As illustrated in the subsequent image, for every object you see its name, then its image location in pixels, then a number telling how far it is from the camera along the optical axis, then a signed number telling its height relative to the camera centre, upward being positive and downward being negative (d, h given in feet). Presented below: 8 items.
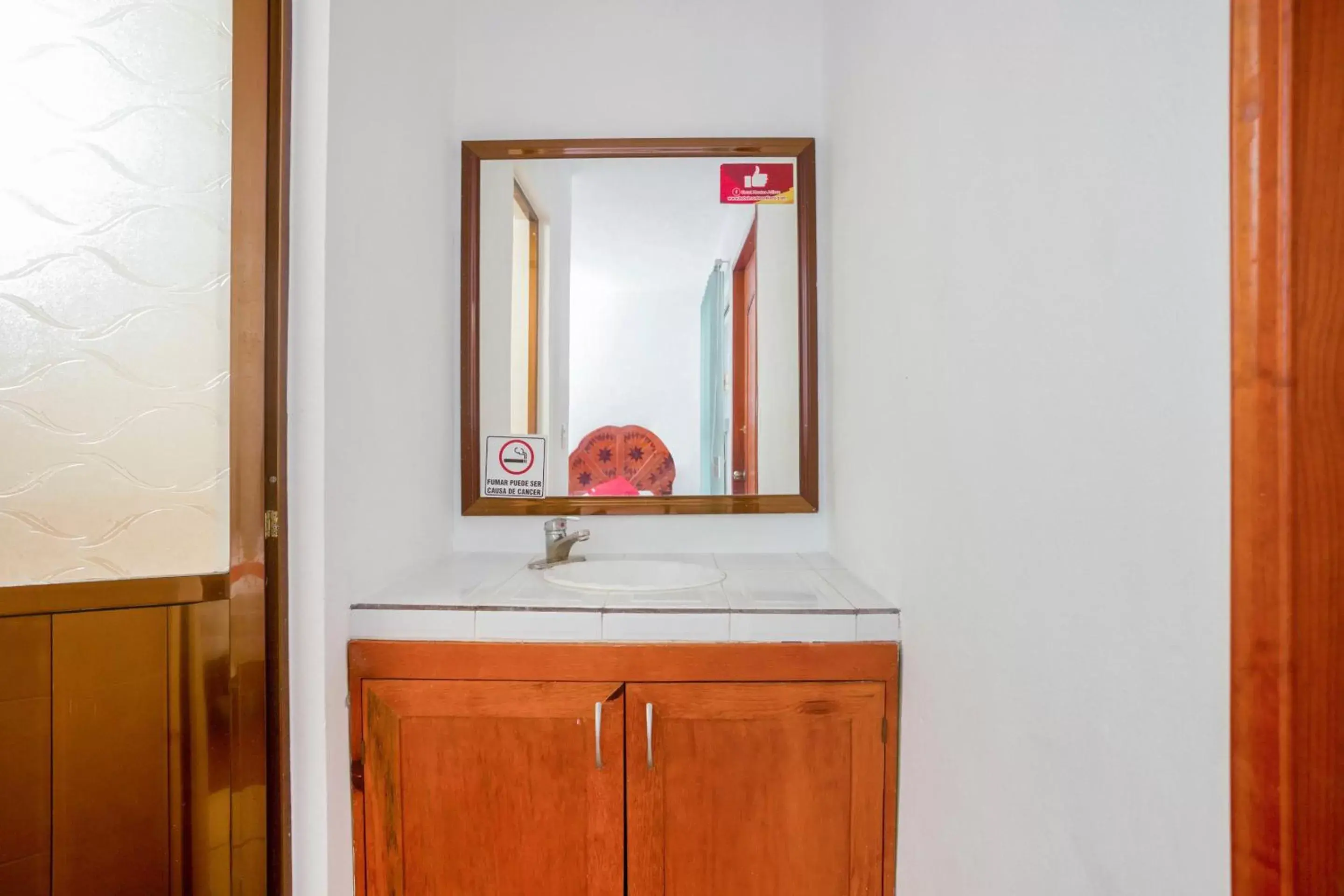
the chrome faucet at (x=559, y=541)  4.77 -0.76
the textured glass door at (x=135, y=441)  2.84 +0.03
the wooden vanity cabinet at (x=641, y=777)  3.55 -2.00
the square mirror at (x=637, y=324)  5.16 +1.11
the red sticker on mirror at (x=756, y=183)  5.16 +2.35
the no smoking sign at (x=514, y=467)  5.17 -0.17
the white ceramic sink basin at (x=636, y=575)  4.28 -0.99
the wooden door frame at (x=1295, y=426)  1.34 +0.06
